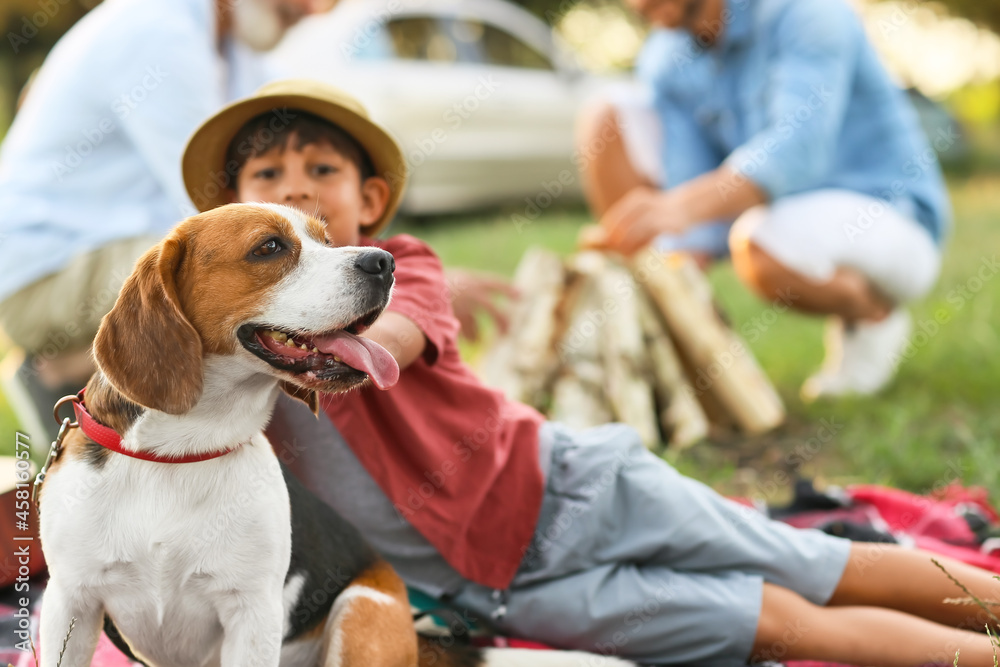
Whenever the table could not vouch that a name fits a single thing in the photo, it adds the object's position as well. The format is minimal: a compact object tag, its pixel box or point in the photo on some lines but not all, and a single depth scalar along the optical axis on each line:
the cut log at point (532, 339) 4.32
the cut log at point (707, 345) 4.43
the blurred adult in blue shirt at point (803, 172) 4.31
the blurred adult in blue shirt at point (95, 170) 3.41
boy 2.22
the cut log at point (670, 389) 4.30
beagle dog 1.62
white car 8.77
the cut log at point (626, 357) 4.27
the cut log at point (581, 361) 4.22
